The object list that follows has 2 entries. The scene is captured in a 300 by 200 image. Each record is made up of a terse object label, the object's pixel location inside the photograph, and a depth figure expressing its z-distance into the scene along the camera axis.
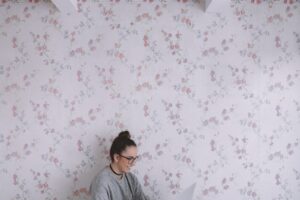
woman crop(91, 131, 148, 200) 2.38
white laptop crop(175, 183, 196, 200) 2.44
